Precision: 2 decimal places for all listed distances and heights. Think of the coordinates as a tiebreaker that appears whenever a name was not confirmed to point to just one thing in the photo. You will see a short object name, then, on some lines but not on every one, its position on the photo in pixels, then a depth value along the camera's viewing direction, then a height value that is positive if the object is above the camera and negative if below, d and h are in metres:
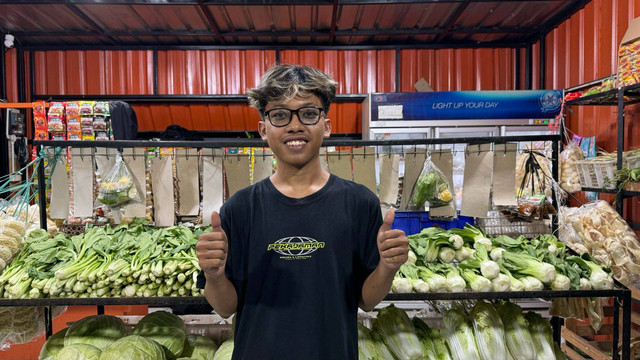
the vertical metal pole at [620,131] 3.37 +0.33
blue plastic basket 3.26 -0.52
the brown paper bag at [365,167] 2.32 +0.00
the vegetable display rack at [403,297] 1.95 -0.73
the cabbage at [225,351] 2.18 -1.16
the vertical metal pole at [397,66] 6.06 +1.75
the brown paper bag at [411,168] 2.31 -0.01
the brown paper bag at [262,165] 2.27 +0.03
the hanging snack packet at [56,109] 4.91 +0.88
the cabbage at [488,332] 2.19 -1.06
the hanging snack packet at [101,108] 4.92 +0.88
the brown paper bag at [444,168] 2.34 -0.01
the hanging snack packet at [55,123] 4.92 +0.68
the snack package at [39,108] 4.90 +0.89
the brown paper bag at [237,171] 2.29 -0.01
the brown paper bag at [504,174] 2.26 -0.05
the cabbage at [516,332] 2.21 -1.08
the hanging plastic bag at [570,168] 4.41 -0.04
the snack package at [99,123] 4.93 +0.68
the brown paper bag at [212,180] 2.27 -0.07
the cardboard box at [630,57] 3.26 +1.03
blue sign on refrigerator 5.08 +0.90
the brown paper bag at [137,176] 2.26 -0.04
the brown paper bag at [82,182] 2.24 -0.07
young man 1.39 -0.35
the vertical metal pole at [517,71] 6.07 +1.65
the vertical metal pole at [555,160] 2.49 +0.04
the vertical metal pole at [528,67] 6.02 +1.71
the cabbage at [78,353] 1.96 -1.04
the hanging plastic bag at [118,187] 2.18 -0.10
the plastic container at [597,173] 3.57 -0.09
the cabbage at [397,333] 2.20 -1.08
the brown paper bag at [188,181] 2.28 -0.07
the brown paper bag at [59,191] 2.24 -0.13
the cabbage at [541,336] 2.22 -1.12
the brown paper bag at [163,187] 2.28 -0.11
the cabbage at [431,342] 2.23 -1.15
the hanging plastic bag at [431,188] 2.28 -0.14
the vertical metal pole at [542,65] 5.76 +1.66
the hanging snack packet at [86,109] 4.90 +0.87
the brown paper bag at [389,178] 2.31 -0.07
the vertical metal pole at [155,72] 6.00 +1.69
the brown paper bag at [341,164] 2.33 +0.03
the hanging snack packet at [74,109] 4.92 +0.87
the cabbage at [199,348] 2.32 -1.21
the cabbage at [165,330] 2.24 -1.07
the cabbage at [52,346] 2.25 -1.14
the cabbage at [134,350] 1.98 -1.04
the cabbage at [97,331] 2.19 -1.04
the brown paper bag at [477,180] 2.25 -0.09
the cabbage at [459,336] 2.19 -1.10
